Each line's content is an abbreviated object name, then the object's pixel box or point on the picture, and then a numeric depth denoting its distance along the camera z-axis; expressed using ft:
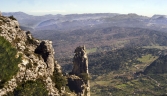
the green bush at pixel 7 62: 209.26
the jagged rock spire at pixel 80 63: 408.26
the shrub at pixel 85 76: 387.34
